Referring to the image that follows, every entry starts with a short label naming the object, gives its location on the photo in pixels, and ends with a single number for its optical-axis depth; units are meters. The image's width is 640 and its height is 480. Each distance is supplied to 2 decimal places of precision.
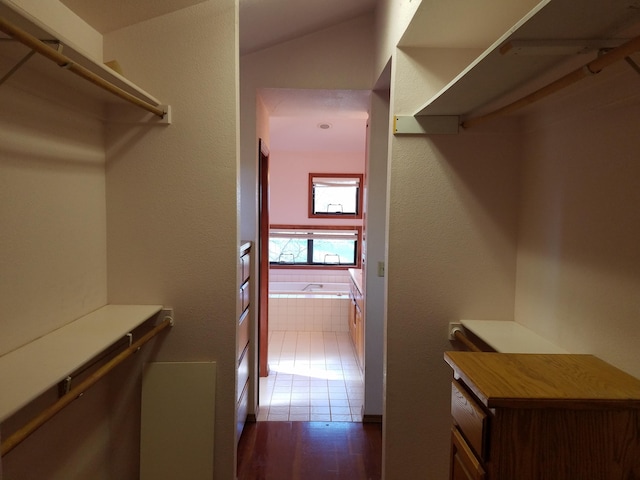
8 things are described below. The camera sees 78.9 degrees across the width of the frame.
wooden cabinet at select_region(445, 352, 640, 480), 0.97
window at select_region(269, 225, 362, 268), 5.84
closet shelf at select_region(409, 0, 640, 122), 0.86
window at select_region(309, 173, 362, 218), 5.82
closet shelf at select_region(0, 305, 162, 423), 0.98
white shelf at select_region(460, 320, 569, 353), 1.49
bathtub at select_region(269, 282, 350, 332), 4.91
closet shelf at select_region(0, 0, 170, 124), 0.96
